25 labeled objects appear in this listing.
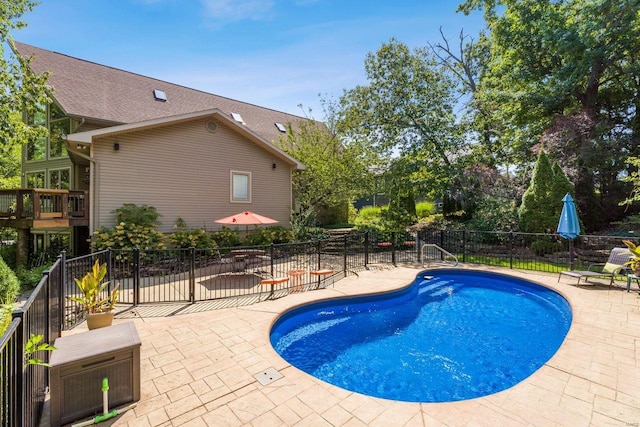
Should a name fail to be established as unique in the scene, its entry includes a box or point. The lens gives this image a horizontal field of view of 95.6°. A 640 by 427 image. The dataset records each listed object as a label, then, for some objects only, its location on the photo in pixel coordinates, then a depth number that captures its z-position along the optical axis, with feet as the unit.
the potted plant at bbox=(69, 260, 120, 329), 15.32
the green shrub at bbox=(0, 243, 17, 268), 38.14
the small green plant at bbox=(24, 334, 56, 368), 7.95
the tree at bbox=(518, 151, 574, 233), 40.96
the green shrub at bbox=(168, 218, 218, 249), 36.55
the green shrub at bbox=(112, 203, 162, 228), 35.09
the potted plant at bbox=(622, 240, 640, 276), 23.29
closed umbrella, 29.32
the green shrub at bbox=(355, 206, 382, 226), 81.01
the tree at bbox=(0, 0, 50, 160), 35.68
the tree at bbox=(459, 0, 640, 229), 42.86
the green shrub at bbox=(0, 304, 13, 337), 10.92
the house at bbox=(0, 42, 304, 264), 34.04
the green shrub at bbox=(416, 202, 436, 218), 80.28
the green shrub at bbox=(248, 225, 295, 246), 43.32
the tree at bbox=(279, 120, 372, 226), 53.47
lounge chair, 25.76
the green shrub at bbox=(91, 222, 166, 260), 32.24
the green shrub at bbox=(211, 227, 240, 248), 40.77
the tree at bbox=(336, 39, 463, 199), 54.29
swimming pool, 14.84
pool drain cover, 11.95
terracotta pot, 15.20
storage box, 9.16
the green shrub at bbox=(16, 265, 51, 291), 27.86
